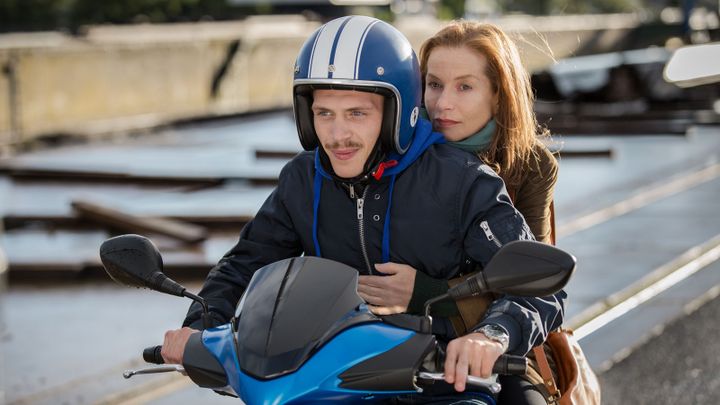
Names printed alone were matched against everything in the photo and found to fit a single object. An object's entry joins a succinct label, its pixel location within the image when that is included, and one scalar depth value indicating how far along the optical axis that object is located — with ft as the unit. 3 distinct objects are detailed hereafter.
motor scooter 7.89
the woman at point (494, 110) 12.14
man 9.54
